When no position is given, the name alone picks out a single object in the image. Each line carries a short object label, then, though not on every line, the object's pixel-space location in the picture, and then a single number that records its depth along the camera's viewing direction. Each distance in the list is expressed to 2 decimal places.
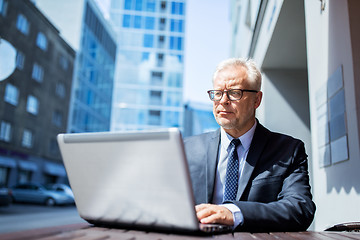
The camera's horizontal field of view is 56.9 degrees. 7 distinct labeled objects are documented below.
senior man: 1.24
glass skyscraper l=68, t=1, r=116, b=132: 23.02
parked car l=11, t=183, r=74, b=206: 14.71
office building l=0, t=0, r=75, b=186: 15.62
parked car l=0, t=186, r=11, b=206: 10.70
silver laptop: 0.77
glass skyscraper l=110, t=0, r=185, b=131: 30.34
